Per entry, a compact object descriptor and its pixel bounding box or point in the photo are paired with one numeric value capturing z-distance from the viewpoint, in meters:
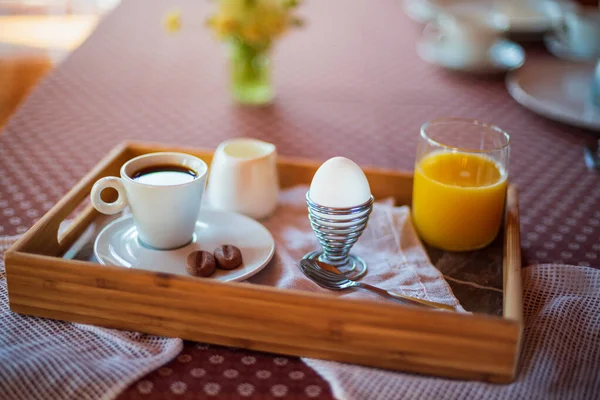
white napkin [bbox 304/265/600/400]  0.58
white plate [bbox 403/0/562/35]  1.64
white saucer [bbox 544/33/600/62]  1.51
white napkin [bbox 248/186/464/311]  0.72
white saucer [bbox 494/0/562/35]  1.63
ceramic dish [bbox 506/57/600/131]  1.20
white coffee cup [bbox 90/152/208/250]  0.71
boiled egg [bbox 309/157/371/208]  0.71
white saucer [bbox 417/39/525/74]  1.46
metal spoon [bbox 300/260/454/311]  0.67
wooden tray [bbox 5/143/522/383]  0.58
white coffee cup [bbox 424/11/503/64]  1.47
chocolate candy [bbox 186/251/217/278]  0.69
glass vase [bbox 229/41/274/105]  1.29
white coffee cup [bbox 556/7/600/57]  1.54
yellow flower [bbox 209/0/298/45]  1.22
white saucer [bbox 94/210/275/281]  0.71
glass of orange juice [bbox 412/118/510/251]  0.81
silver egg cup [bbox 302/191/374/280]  0.71
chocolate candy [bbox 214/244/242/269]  0.71
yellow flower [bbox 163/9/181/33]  1.29
